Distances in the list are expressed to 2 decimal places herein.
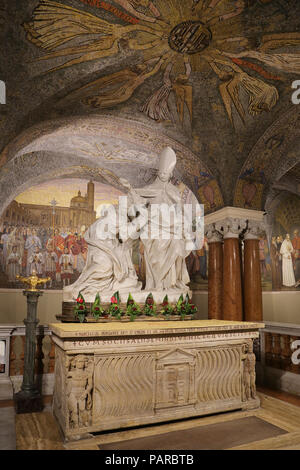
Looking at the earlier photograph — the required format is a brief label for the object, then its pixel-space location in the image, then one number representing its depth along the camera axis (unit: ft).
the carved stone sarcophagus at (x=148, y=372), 12.66
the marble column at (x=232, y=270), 25.82
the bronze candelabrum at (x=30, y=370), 16.78
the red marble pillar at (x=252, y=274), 25.82
